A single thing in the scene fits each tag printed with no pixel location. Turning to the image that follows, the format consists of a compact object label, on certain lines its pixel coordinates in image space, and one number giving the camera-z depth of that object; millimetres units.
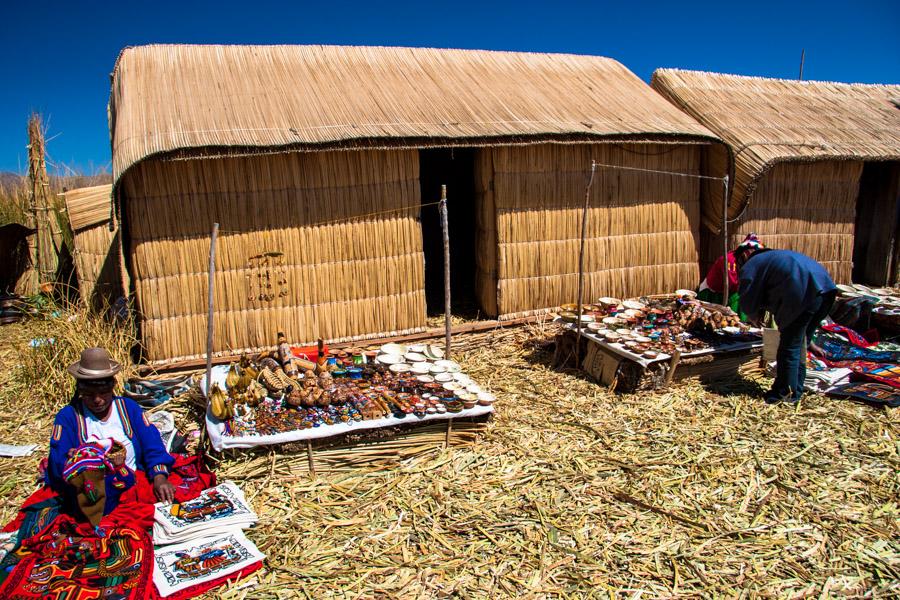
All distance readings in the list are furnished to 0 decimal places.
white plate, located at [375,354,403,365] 5584
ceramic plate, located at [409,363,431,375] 5371
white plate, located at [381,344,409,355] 5855
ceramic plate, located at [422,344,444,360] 5777
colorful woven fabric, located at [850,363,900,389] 5926
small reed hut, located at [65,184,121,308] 7855
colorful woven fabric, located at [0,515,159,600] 2920
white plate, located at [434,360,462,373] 5436
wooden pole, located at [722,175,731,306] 6754
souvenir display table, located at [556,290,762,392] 5812
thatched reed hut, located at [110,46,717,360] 5824
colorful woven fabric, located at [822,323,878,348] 6938
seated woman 3316
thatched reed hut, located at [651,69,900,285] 8000
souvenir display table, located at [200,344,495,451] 4375
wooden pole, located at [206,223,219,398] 4298
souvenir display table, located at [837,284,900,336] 7277
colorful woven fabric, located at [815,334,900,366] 6551
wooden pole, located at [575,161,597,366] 6045
